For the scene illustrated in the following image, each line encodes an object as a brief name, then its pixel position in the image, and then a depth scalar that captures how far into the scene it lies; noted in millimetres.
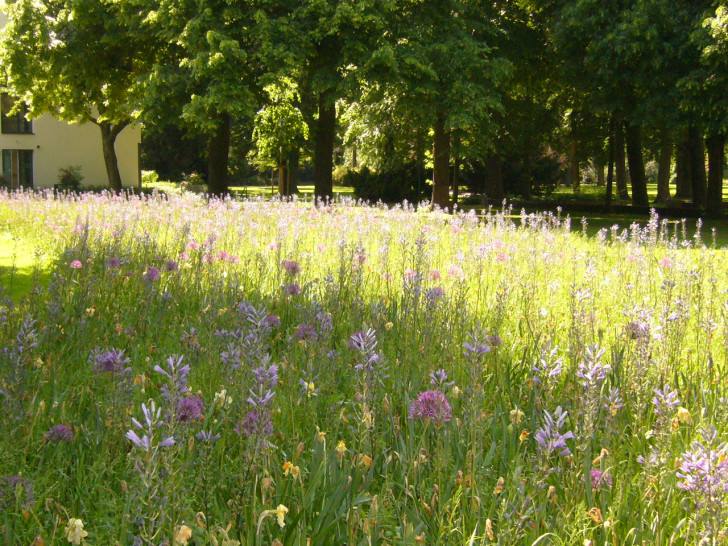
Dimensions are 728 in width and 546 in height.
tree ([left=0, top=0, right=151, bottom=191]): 26047
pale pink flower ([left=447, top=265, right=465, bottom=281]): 5286
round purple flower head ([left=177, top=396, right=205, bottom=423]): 2352
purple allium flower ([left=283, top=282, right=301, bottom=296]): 4707
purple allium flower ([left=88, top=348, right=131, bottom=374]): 2656
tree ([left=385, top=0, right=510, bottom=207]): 21000
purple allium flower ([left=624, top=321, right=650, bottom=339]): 2961
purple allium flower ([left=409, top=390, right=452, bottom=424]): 2496
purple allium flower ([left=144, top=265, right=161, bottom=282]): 4848
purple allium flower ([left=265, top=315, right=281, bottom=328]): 3727
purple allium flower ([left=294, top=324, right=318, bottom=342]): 3359
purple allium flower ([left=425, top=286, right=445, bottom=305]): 3705
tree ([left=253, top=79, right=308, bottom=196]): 34700
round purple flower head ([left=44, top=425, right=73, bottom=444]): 2768
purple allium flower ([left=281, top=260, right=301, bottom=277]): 5070
